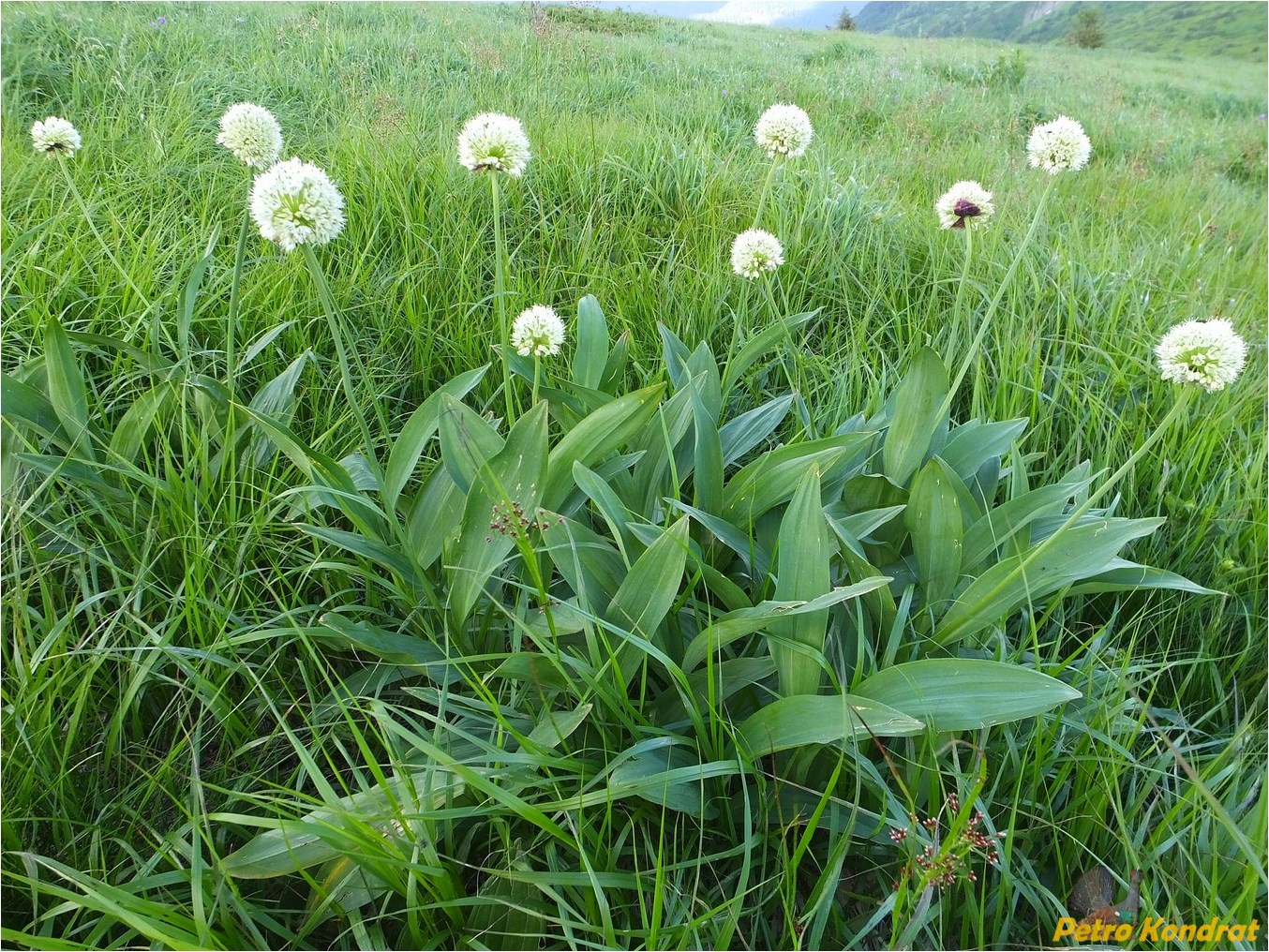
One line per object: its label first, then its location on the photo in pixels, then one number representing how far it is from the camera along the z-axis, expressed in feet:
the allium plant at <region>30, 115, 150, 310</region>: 2.21
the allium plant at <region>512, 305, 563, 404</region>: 2.15
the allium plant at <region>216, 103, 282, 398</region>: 1.95
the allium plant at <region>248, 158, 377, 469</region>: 1.71
